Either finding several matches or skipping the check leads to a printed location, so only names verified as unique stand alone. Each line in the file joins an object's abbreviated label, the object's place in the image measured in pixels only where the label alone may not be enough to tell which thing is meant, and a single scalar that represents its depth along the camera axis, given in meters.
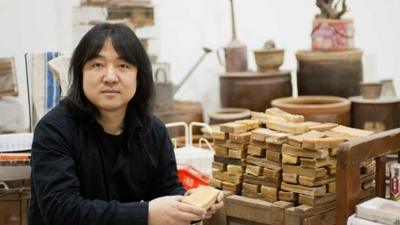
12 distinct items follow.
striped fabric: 2.95
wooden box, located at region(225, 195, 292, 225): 2.18
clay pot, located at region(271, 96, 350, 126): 3.18
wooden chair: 1.65
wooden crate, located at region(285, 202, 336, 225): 2.13
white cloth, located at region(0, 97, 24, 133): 3.73
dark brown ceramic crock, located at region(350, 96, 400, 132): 3.38
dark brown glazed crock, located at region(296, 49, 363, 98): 3.66
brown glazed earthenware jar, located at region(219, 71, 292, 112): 3.74
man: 1.59
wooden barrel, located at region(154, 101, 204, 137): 3.98
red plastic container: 2.70
